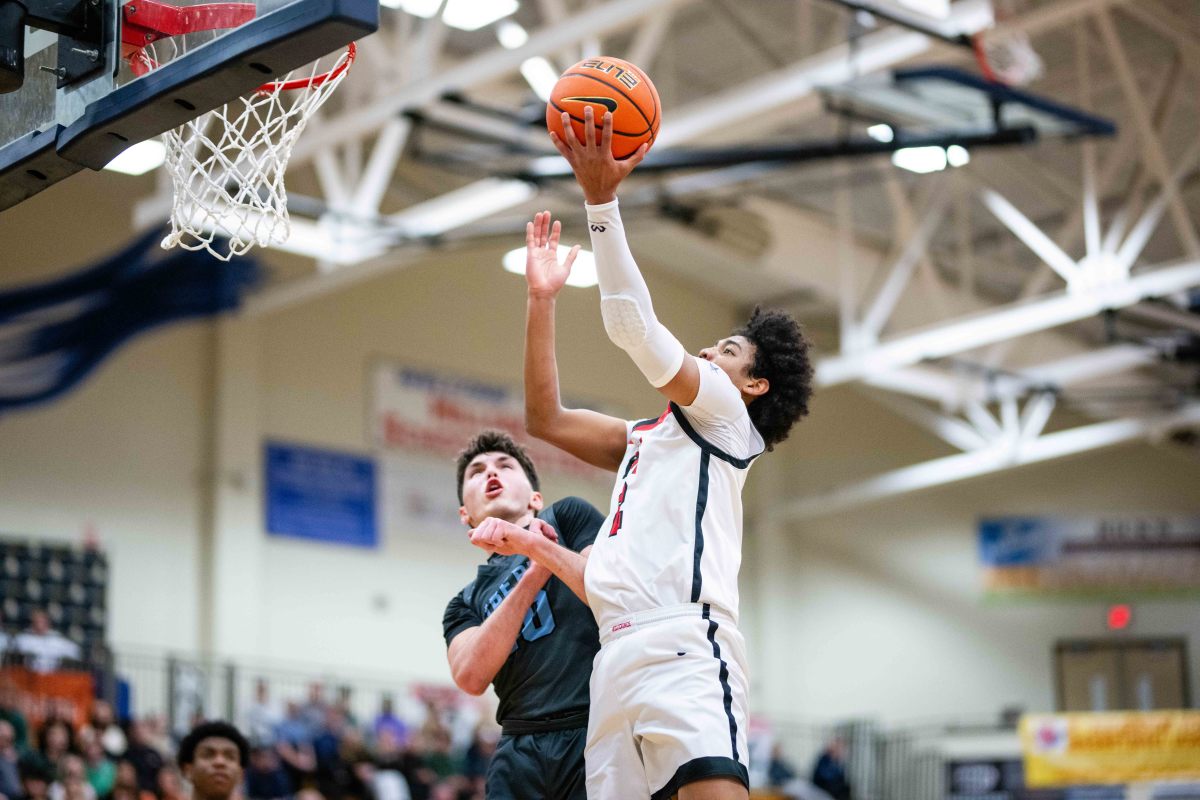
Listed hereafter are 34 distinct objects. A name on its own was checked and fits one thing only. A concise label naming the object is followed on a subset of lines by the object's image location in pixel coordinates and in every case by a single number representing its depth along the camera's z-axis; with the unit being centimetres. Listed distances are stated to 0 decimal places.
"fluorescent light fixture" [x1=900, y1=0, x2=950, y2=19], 1192
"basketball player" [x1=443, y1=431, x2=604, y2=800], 500
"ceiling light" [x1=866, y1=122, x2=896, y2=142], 1403
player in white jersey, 438
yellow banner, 1752
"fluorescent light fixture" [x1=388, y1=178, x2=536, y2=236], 1616
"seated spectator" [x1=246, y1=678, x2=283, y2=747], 1622
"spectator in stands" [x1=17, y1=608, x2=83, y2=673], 1535
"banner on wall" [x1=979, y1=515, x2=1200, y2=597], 2636
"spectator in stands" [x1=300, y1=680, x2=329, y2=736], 1670
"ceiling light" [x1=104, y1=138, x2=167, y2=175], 1414
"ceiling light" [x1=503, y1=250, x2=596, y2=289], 1675
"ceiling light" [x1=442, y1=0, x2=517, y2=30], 1281
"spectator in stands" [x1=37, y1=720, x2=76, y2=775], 1299
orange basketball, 449
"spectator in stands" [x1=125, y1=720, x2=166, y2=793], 1364
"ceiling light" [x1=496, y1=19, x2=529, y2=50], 1692
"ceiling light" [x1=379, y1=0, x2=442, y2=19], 1270
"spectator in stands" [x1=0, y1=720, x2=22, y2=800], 1171
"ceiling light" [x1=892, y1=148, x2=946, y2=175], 1336
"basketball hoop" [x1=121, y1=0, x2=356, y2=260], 520
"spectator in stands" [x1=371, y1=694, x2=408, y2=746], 1802
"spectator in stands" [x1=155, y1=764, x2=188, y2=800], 1275
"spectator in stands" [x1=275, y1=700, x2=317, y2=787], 1515
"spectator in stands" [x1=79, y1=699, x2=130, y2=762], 1384
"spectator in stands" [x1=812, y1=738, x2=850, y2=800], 2148
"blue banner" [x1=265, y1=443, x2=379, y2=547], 2006
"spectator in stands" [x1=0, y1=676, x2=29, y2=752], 1309
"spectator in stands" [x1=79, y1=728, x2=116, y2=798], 1313
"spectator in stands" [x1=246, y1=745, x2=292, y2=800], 1429
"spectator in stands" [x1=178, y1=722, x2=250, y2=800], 695
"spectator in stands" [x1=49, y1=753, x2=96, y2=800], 1231
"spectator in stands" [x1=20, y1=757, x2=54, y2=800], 1217
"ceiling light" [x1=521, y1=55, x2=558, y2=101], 1420
